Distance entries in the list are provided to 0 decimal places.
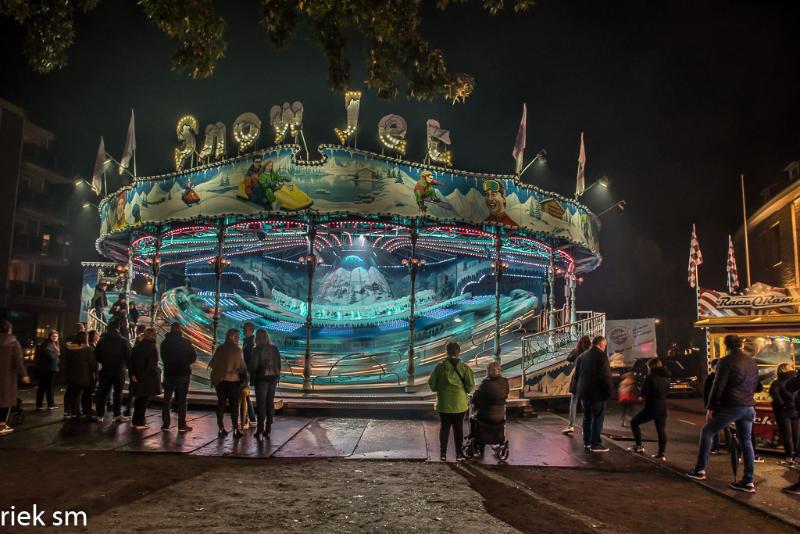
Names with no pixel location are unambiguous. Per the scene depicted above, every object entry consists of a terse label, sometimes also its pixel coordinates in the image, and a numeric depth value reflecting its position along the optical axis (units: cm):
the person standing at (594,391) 935
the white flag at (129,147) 1897
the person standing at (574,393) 1062
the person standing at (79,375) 1070
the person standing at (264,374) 964
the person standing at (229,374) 957
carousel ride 1503
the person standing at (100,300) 1889
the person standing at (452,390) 820
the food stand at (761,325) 1020
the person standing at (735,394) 710
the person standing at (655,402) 895
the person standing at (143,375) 998
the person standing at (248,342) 1045
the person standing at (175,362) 993
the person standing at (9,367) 910
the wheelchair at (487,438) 833
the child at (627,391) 1144
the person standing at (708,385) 805
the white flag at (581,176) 1996
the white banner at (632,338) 2392
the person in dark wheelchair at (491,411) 833
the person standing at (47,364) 1273
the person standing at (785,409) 897
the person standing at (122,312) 1346
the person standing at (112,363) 1087
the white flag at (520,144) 1747
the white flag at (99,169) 1930
